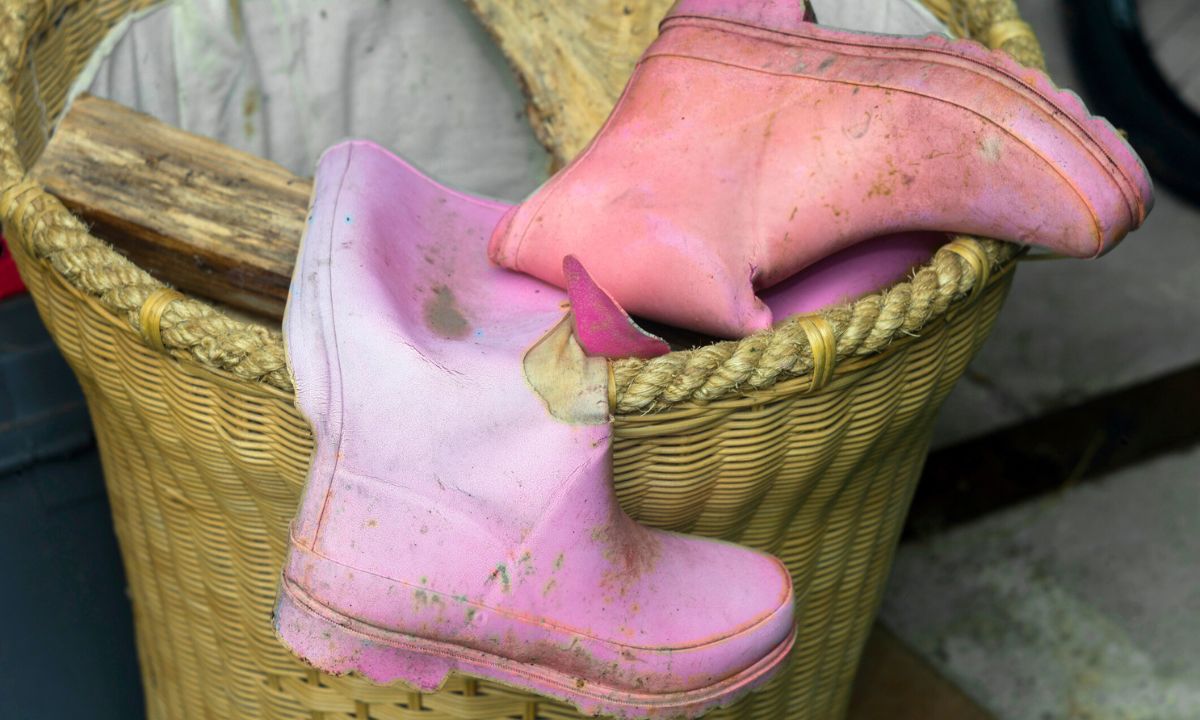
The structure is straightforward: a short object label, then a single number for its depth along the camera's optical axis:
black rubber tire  1.91
